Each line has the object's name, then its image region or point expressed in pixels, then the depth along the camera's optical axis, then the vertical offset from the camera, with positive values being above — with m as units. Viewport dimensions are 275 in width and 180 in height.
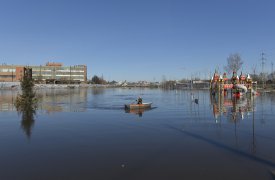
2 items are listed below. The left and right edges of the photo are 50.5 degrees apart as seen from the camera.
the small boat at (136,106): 44.59 -2.79
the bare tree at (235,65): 128.29 +10.20
